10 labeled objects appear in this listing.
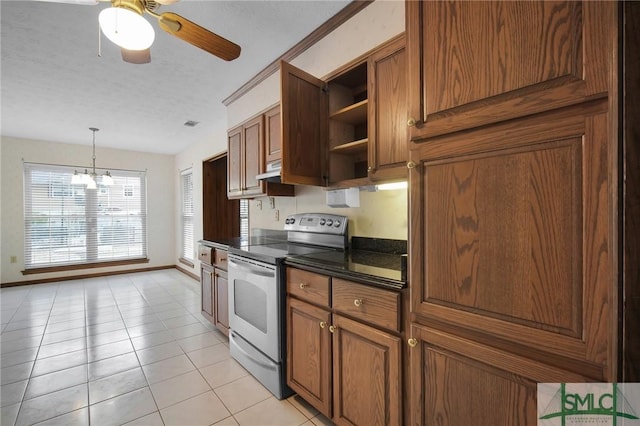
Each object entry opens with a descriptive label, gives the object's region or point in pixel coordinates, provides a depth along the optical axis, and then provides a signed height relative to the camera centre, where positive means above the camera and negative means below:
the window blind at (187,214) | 5.82 -0.02
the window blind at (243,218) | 4.93 -0.10
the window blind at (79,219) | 5.05 -0.10
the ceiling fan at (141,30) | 1.22 +0.93
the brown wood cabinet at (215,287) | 2.70 -0.77
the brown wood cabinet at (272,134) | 2.46 +0.70
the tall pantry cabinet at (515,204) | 0.69 +0.02
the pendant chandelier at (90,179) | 4.30 +0.55
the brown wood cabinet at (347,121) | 1.57 +0.60
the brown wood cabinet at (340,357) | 1.23 -0.74
